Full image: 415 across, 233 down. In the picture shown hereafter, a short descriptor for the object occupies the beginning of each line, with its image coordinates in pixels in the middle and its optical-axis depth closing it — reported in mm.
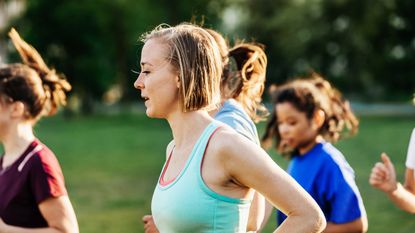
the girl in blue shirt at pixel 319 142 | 4352
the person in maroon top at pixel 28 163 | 3713
